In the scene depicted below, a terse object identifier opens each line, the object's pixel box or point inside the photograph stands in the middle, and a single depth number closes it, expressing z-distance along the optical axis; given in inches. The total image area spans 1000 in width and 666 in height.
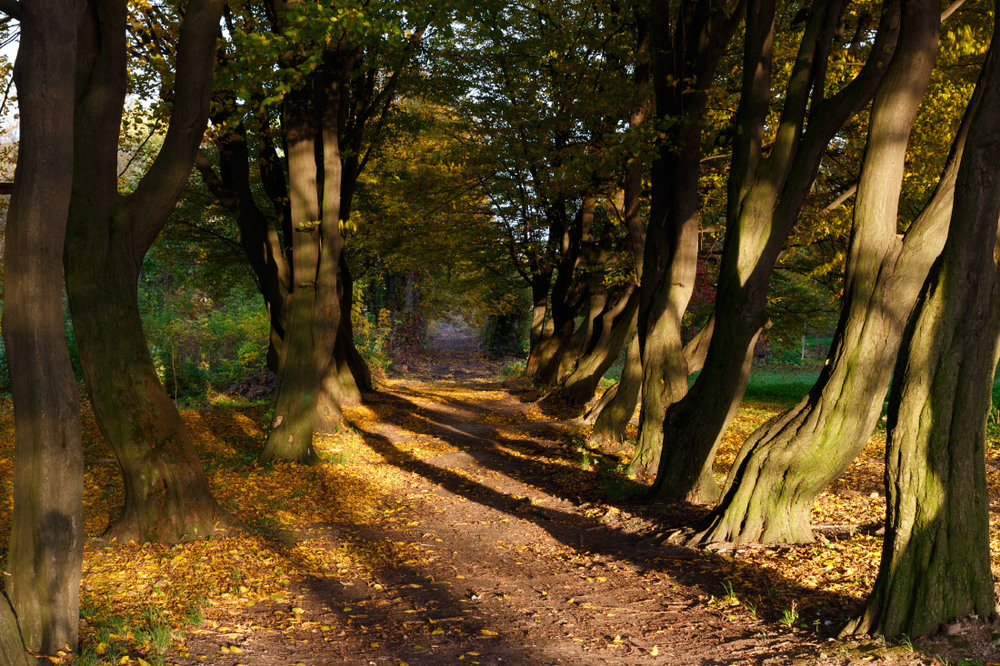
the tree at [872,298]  223.1
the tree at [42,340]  169.0
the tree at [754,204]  273.7
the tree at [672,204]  379.2
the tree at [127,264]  239.6
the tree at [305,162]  336.2
